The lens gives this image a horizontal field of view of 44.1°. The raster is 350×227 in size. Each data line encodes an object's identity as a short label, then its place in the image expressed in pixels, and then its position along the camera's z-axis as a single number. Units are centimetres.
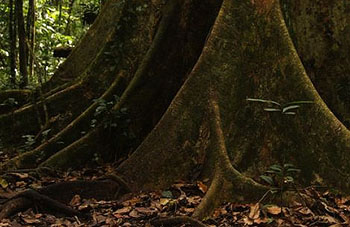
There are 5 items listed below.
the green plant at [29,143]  585
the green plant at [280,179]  307
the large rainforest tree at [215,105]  371
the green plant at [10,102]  689
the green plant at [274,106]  379
